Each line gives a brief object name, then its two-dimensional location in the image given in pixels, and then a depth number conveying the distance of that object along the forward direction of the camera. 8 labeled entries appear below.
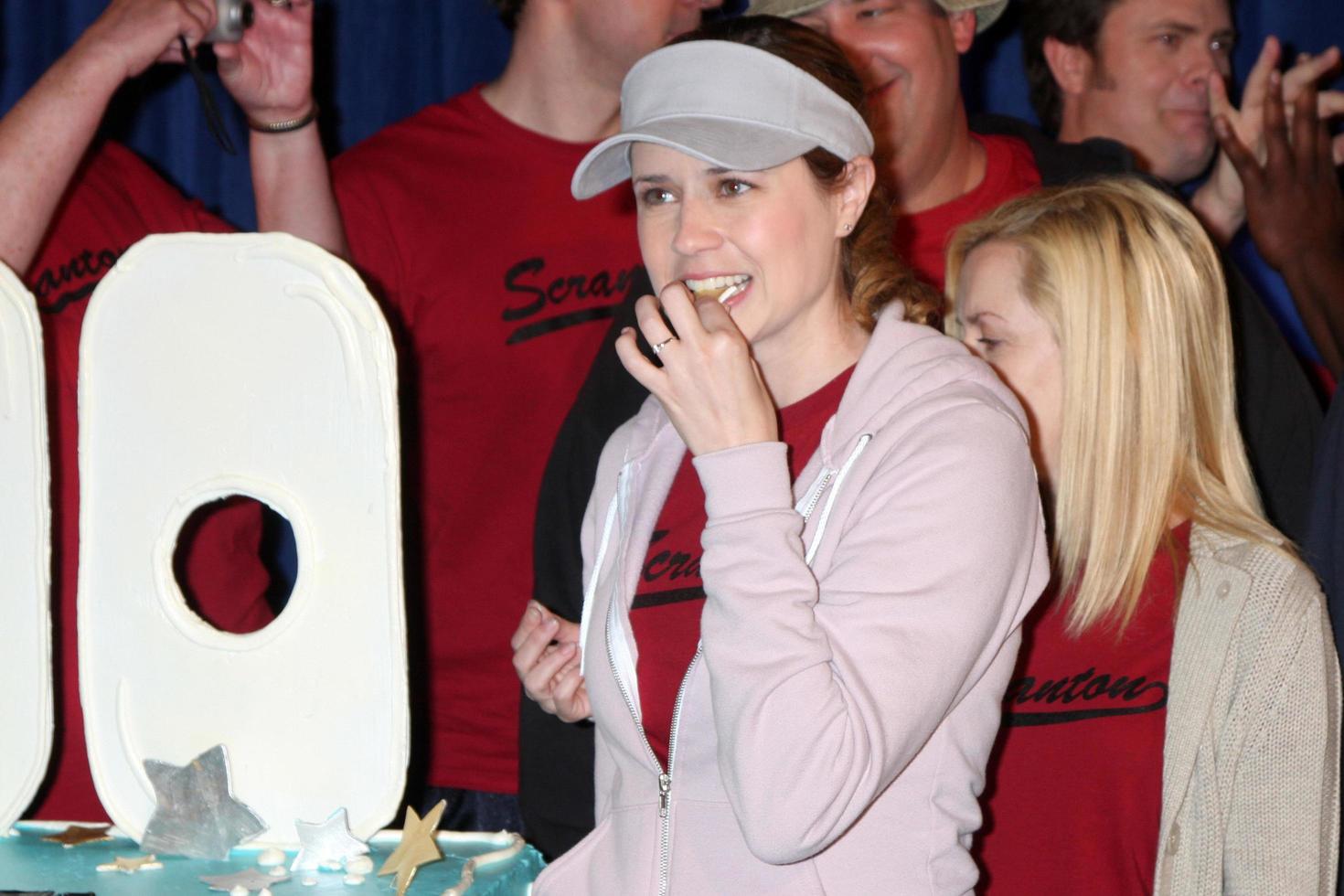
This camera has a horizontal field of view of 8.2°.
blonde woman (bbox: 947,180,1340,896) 6.80
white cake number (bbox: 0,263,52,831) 6.65
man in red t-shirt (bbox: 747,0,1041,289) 7.30
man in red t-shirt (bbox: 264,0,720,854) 7.34
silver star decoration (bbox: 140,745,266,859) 6.60
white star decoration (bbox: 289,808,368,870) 6.58
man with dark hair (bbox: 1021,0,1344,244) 7.72
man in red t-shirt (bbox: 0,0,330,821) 6.87
